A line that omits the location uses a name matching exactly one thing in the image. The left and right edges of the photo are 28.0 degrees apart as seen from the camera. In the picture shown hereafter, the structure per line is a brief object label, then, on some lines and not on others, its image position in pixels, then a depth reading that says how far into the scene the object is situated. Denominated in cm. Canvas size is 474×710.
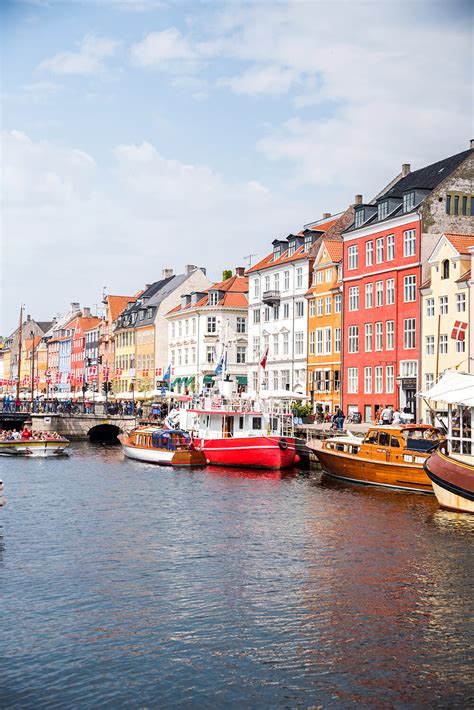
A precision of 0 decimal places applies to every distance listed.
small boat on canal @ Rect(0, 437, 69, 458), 6812
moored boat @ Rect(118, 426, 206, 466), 5972
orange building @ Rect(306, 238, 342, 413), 7619
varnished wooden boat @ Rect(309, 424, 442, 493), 4381
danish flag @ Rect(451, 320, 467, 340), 4912
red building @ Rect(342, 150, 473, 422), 6538
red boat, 5628
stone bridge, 9096
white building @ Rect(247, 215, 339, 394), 8244
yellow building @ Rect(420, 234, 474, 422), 6016
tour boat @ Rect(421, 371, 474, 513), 3606
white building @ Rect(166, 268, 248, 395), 9969
